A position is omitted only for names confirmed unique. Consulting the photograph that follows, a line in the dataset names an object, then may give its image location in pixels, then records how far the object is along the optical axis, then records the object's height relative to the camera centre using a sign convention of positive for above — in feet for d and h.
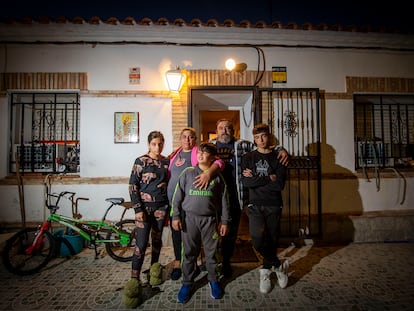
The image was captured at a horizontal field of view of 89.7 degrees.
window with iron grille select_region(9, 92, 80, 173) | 14.56 +2.19
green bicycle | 10.85 -4.44
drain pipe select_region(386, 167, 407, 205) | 15.23 -1.53
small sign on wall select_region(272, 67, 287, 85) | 14.70 +6.02
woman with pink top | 9.62 -0.09
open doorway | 14.66 +4.79
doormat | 11.81 -5.57
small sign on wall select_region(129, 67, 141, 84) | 14.20 +5.69
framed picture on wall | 14.05 +2.33
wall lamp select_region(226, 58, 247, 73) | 14.09 +6.48
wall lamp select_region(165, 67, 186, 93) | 13.29 +5.29
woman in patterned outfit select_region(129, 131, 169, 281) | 9.09 -1.58
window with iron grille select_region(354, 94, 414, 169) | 16.17 +2.82
